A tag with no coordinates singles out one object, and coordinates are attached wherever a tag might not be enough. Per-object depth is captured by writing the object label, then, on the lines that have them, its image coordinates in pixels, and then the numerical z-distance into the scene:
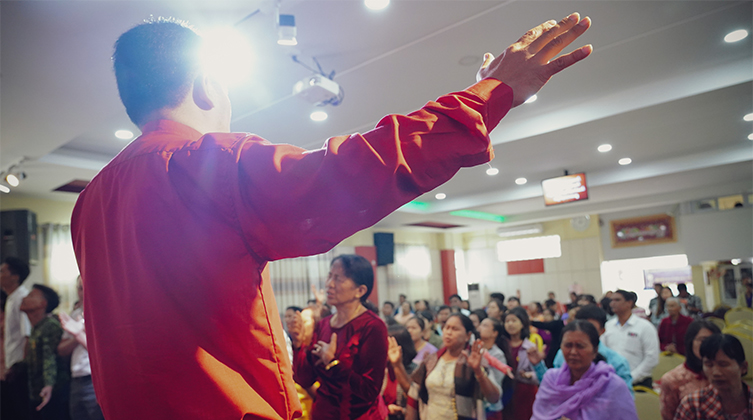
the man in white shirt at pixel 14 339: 3.98
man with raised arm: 0.57
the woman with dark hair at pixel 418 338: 4.46
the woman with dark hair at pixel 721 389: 2.25
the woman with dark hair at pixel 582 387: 2.52
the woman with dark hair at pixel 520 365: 3.57
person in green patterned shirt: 3.64
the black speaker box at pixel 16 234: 5.85
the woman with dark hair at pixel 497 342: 3.43
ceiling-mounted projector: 3.60
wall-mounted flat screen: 7.85
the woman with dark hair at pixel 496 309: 6.25
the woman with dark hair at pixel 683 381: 2.69
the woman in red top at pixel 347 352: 2.16
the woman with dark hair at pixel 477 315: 5.31
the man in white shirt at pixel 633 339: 4.55
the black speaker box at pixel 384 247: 12.61
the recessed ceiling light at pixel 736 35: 3.89
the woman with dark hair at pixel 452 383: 2.89
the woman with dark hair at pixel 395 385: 2.87
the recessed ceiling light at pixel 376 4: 3.06
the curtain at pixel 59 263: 7.12
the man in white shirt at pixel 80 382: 3.42
